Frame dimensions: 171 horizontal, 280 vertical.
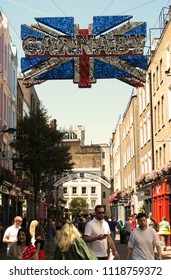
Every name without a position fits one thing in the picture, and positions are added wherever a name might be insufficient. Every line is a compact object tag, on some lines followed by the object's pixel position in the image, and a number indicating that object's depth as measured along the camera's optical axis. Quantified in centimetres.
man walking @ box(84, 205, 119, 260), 925
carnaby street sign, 1316
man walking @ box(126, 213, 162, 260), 870
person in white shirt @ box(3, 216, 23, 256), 1221
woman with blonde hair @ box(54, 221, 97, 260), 691
